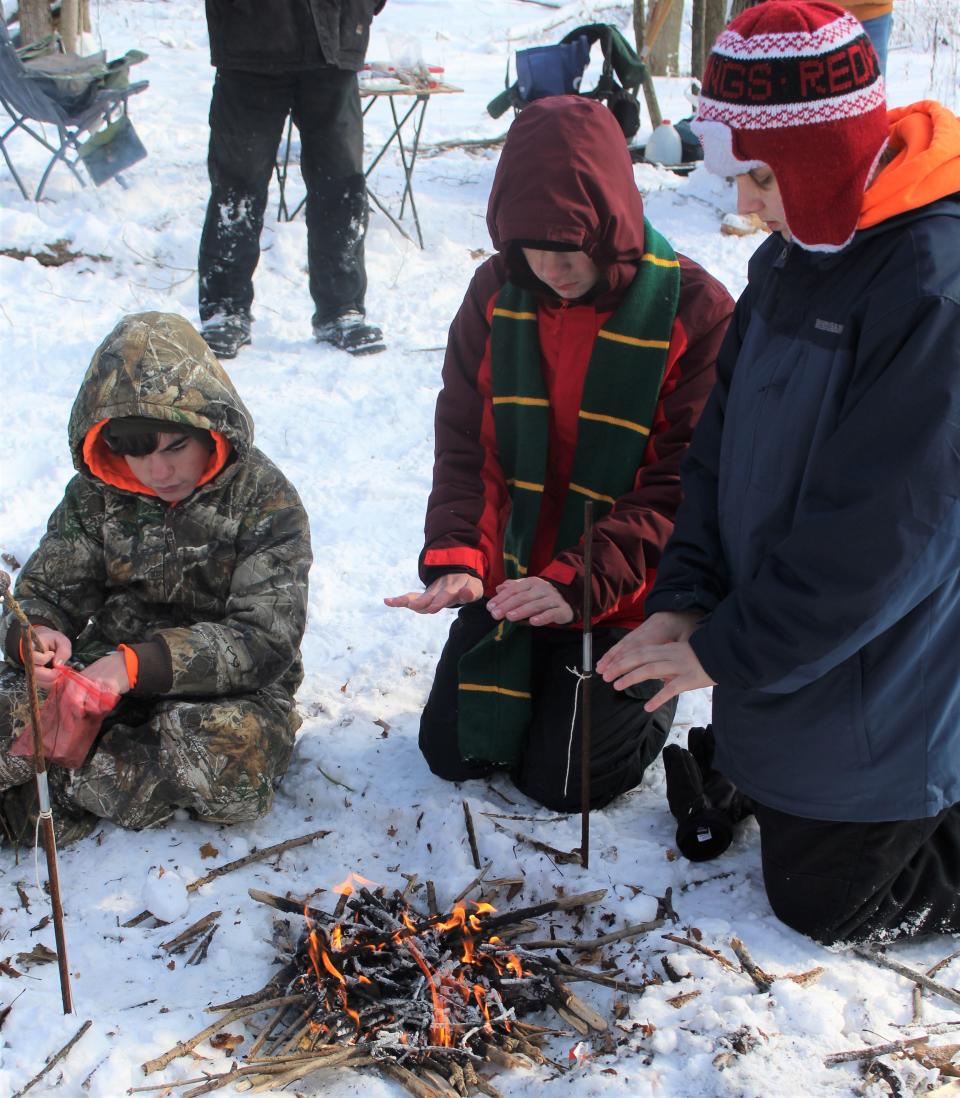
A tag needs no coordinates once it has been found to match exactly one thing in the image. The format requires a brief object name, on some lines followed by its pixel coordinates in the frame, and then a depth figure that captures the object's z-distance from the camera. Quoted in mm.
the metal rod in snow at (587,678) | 2543
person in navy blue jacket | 1981
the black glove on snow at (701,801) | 2754
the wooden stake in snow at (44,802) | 2145
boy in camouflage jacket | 2900
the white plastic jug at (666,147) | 9180
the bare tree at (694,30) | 11211
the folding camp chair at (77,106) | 7516
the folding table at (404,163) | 7516
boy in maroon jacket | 2844
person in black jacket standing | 5508
